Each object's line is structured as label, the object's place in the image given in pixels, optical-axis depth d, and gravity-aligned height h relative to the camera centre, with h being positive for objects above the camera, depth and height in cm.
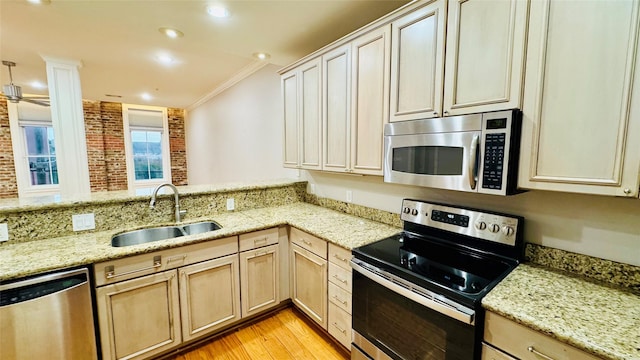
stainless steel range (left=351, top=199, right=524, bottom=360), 120 -58
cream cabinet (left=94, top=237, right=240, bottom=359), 170 -94
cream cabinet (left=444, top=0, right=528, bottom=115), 123 +51
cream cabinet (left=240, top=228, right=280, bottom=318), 221 -93
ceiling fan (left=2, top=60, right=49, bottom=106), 340 +86
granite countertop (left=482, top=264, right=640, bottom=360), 88 -57
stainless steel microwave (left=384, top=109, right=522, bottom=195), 126 +4
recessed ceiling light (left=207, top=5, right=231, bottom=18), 192 +107
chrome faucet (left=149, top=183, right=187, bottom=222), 213 -32
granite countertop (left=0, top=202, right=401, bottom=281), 152 -54
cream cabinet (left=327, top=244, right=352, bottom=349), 185 -95
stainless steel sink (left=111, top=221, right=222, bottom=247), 206 -59
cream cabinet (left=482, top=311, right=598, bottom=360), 96 -69
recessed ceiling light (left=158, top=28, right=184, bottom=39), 233 +111
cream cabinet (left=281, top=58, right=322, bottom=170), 240 +42
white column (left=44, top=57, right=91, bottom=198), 319 +44
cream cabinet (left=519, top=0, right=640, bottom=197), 100 +24
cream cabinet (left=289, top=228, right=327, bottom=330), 208 -93
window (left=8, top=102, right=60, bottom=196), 552 +23
